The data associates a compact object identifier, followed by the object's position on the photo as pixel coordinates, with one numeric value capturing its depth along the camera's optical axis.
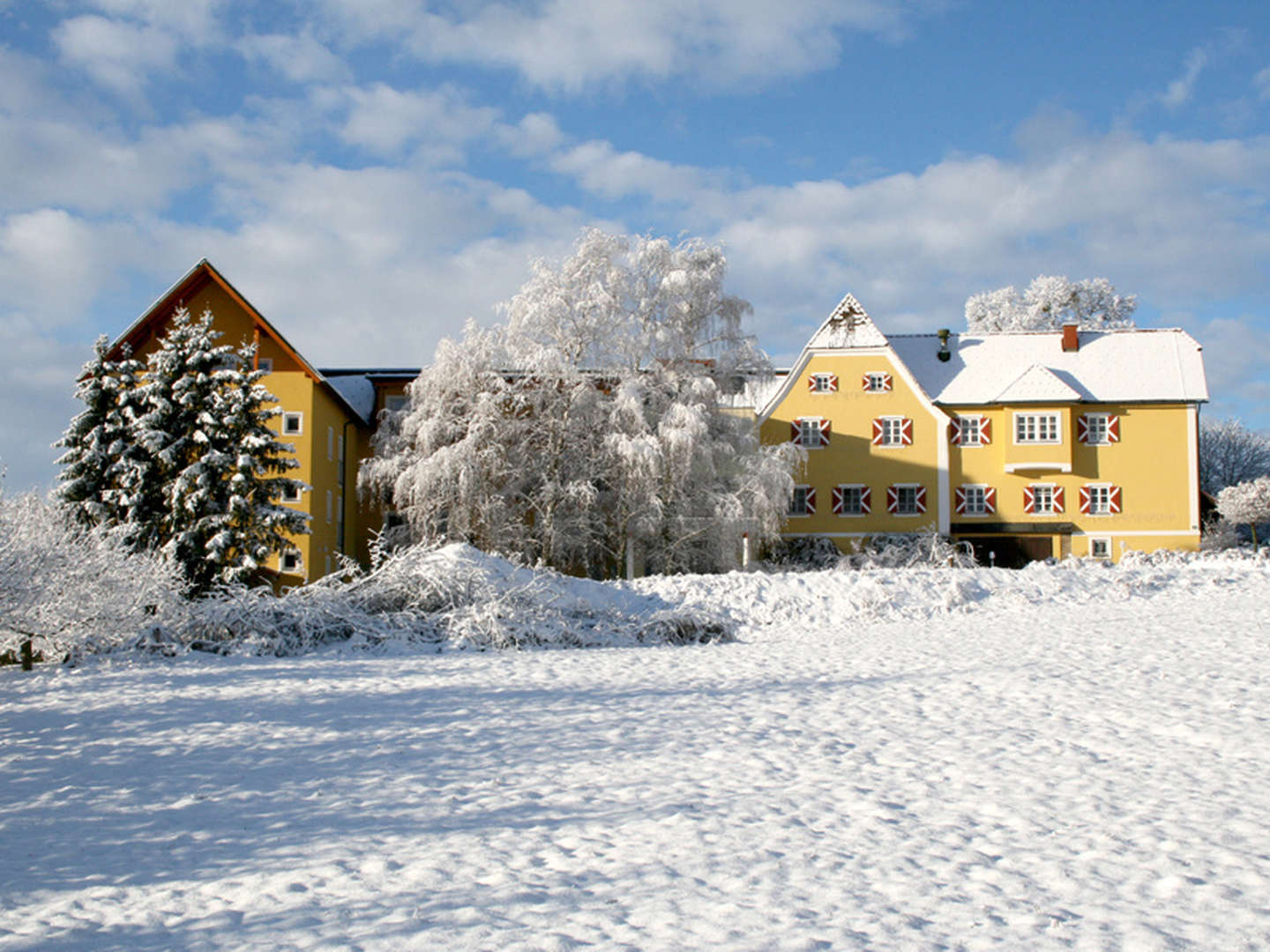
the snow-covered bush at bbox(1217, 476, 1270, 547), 33.97
